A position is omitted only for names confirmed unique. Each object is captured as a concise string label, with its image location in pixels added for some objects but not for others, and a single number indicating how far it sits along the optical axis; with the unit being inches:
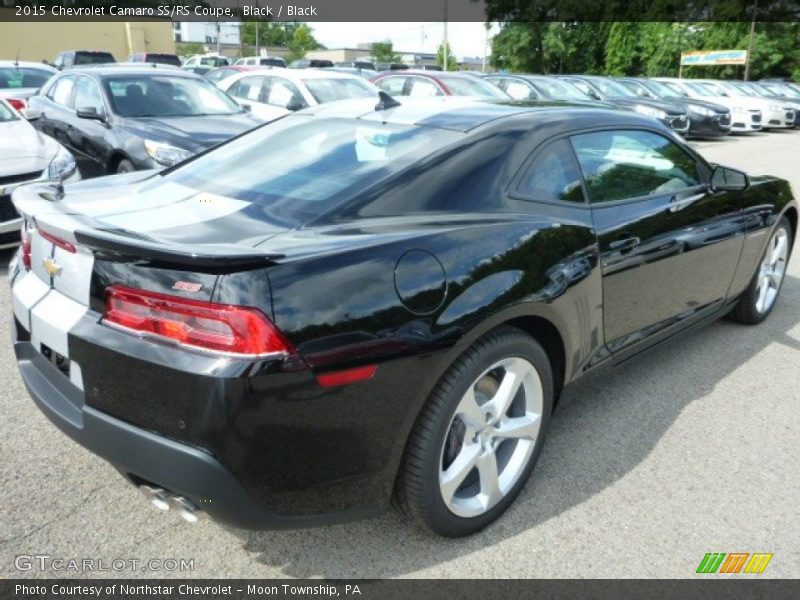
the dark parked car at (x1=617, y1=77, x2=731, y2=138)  661.3
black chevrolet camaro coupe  74.2
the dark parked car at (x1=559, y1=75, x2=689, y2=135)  617.9
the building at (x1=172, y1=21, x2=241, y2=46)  3405.5
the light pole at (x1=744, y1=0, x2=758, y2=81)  1409.9
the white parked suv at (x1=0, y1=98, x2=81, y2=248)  206.8
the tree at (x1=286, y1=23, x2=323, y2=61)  3255.4
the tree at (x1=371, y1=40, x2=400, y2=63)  3597.4
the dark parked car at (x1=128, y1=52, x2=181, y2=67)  976.3
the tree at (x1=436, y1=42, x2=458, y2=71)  2613.2
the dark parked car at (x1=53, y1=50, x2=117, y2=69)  847.1
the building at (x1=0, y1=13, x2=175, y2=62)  1448.1
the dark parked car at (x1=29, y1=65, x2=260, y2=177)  258.7
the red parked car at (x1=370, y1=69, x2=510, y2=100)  494.9
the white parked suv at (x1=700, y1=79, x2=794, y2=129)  808.3
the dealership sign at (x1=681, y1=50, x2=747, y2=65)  1418.6
